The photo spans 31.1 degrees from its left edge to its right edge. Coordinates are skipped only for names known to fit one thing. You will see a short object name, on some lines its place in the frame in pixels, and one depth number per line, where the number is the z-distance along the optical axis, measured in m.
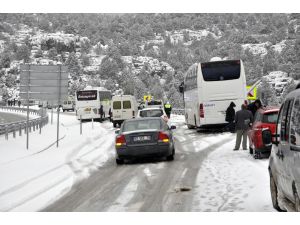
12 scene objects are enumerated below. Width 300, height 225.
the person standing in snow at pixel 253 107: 21.49
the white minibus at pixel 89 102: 51.67
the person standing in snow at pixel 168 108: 43.34
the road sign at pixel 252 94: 29.76
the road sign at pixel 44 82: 23.31
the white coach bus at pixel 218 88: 28.31
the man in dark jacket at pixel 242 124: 18.84
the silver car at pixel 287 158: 6.19
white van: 42.07
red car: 14.98
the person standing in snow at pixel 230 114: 24.81
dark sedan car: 15.80
